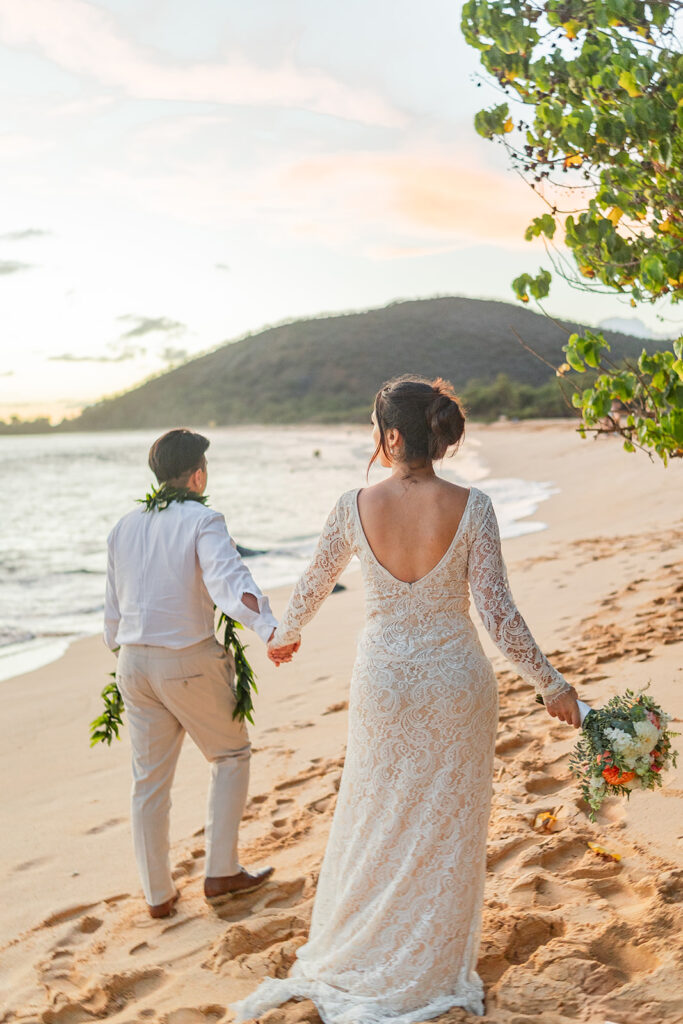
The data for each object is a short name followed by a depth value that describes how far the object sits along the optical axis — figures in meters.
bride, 2.83
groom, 3.58
